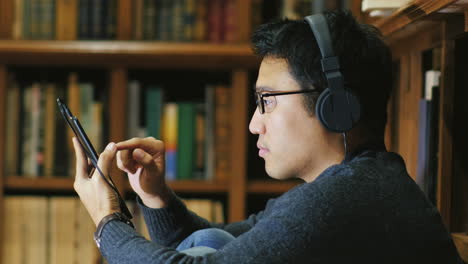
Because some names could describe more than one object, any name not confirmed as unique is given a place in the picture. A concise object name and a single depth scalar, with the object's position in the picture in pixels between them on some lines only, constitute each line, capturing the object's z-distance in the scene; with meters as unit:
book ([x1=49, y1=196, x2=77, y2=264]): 3.36
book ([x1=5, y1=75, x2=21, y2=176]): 3.35
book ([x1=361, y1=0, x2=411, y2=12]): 2.49
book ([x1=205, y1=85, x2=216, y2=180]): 3.35
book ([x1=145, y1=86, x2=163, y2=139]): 3.34
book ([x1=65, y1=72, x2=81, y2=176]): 3.35
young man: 2.15
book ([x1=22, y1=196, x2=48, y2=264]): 3.35
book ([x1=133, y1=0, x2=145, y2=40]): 3.31
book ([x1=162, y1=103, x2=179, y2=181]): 3.34
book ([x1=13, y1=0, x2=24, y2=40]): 3.31
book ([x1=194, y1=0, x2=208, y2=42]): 3.33
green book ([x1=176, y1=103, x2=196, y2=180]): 3.34
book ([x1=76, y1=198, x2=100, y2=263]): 3.34
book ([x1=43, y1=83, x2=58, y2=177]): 3.35
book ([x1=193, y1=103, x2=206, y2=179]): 3.35
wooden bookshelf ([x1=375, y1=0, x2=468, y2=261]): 2.29
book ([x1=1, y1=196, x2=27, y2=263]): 3.34
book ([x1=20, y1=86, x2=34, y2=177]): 3.35
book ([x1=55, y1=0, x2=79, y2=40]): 3.30
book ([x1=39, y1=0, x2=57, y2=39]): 3.30
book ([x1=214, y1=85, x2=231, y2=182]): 3.34
